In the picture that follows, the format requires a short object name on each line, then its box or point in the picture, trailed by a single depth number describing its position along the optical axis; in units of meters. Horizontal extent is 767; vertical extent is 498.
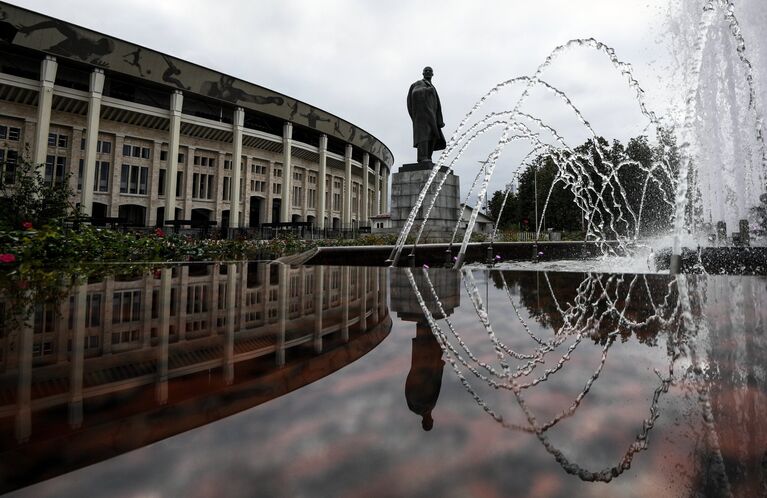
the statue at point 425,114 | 13.27
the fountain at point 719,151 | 8.94
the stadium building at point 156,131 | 24.14
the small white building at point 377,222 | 40.31
